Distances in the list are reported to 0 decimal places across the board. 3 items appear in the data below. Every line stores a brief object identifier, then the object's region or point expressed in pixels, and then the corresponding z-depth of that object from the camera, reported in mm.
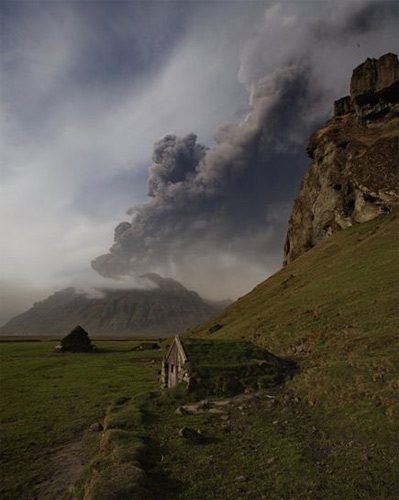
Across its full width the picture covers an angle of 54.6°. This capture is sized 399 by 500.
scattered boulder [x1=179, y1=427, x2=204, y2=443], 21650
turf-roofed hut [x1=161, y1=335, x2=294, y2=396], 31016
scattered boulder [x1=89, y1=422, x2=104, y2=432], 26975
